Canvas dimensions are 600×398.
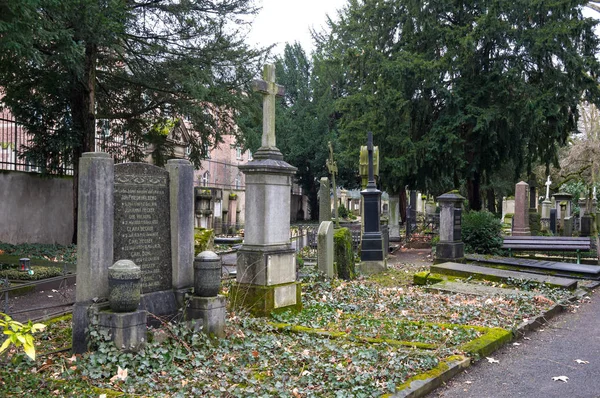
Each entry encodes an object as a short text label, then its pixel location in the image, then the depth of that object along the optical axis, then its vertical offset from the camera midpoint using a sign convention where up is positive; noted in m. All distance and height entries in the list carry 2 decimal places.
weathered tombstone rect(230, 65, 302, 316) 8.07 -0.47
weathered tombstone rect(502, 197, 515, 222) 36.53 +0.48
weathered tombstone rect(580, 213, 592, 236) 22.25 -0.46
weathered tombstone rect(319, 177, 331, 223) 14.65 +0.31
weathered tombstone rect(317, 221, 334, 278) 11.23 -0.74
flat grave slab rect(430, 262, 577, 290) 11.77 -1.35
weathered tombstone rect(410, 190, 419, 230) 28.39 +0.18
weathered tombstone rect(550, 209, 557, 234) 25.92 -0.36
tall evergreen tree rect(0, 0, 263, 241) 16.31 +4.00
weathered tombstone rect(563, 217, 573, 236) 24.80 -0.65
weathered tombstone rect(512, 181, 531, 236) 23.61 +0.10
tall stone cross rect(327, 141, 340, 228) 22.22 +1.88
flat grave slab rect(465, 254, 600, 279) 13.52 -1.28
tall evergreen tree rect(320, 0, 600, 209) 20.14 +4.99
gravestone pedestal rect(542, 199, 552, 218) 30.20 +0.29
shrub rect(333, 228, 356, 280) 12.24 -0.89
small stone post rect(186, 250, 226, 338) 6.52 -1.01
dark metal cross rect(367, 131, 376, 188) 15.63 +1.48
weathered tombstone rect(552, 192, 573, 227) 28.42 +0.44
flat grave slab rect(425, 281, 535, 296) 10.56 -1.48
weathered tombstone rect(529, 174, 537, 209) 26.34 +1.01
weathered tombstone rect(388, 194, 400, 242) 24.92 -0.13
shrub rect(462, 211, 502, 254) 17.20 -0.64
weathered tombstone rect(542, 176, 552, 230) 27.93 +0.13
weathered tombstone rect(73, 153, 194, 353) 5.82 -0.20
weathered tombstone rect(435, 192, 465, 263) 15.27 -0.52
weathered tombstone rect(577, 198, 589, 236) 25.47 +0.32
